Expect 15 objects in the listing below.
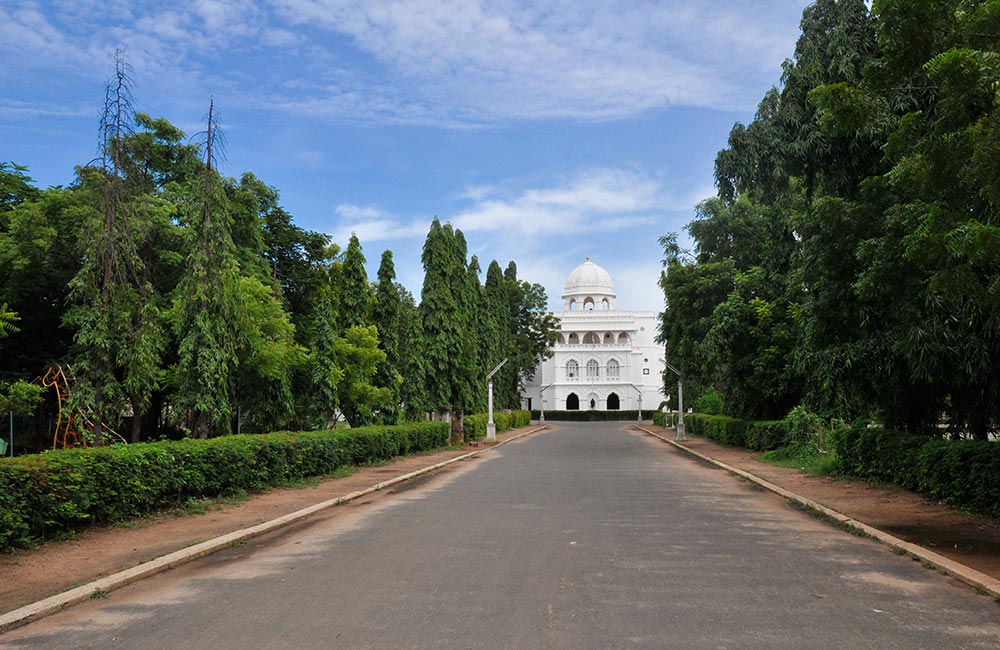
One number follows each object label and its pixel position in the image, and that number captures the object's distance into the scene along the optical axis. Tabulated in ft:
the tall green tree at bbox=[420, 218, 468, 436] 118.11
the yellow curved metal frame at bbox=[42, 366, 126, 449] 54.49
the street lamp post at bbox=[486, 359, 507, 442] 134.62
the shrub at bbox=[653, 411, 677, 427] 197.45
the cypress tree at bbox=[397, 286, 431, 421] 110.83
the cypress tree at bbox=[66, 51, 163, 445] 48.80
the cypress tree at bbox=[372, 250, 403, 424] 100.48
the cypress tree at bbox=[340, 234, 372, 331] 96.17
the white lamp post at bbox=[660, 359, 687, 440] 137.80
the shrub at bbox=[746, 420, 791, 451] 82.99
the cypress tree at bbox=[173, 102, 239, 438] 59.06
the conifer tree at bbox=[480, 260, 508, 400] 162.61
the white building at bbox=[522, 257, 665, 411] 310.65
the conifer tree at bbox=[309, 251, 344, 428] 82.89
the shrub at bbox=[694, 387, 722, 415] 163.22
